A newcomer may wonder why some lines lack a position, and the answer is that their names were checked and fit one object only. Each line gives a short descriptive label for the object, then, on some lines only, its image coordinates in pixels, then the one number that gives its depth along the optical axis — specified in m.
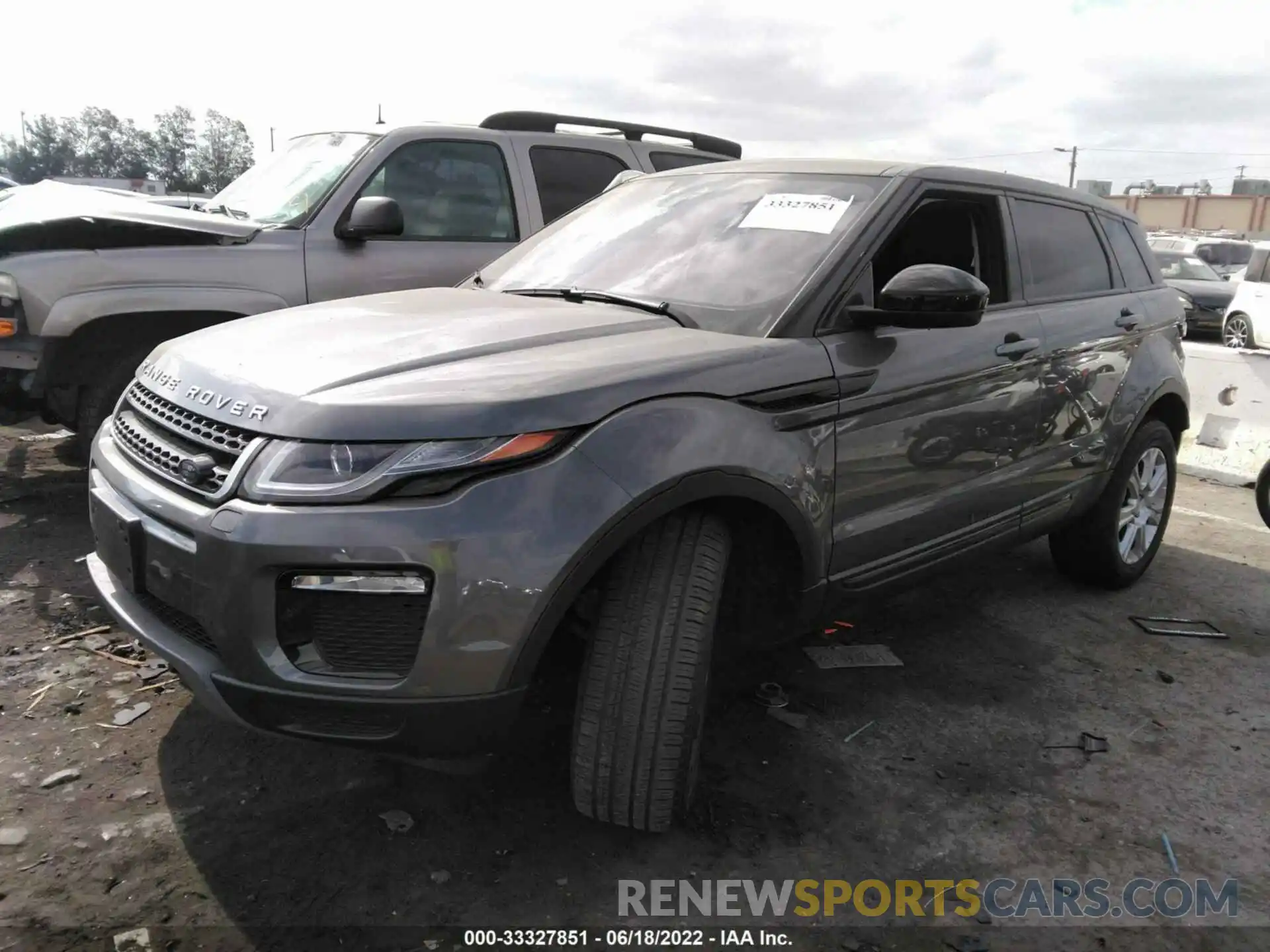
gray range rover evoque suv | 2.11
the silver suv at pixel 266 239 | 4.41
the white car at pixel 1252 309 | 13.43
